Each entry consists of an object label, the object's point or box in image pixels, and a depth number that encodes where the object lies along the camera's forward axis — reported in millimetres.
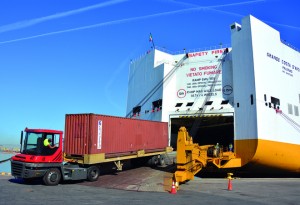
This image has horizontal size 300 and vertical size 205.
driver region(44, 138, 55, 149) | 14312
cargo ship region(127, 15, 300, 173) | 21422
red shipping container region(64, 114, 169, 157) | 16000
